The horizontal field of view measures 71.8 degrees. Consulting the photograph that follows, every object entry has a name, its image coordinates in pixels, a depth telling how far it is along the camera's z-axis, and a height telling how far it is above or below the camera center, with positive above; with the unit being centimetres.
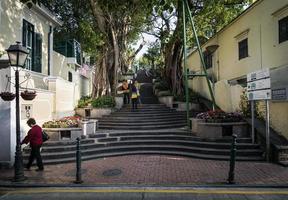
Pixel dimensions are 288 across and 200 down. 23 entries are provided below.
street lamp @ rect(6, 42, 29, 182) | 527 +88
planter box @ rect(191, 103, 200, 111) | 1126 -17
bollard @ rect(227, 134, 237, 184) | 487 -142
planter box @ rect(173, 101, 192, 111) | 1124 -17
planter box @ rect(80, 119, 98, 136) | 778 -92
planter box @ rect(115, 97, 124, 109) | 1126 +7
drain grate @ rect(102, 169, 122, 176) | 560 -198
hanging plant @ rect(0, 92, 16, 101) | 596 +23
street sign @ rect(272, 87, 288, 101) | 666 +31
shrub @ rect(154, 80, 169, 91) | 1390 +124
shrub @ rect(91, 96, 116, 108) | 1069 +7
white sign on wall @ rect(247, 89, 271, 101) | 628 +27
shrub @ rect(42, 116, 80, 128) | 754 -76
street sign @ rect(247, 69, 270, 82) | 629 +92
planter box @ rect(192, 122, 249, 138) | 741 -98
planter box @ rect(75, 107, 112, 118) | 1053 -46
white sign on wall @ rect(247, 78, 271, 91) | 629 +60
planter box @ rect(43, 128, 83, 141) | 733 -110
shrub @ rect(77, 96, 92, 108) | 1081 +8
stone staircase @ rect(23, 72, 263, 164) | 673 -150
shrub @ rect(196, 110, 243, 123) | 761 -54
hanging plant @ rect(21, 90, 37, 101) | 629 +27
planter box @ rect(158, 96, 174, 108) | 1155 +18
